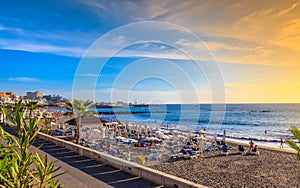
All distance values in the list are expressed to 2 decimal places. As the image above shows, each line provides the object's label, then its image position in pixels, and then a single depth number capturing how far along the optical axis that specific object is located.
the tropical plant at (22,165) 2.47
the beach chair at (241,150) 14.05
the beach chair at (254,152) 13.64
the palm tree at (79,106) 15.76
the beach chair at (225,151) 13.41
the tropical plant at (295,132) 4.35
